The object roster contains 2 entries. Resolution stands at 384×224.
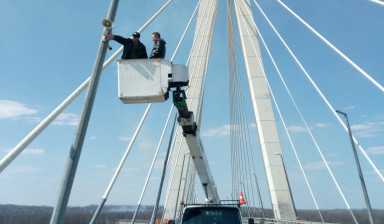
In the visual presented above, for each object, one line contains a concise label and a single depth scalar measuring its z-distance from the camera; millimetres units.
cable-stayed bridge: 11059
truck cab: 6391
